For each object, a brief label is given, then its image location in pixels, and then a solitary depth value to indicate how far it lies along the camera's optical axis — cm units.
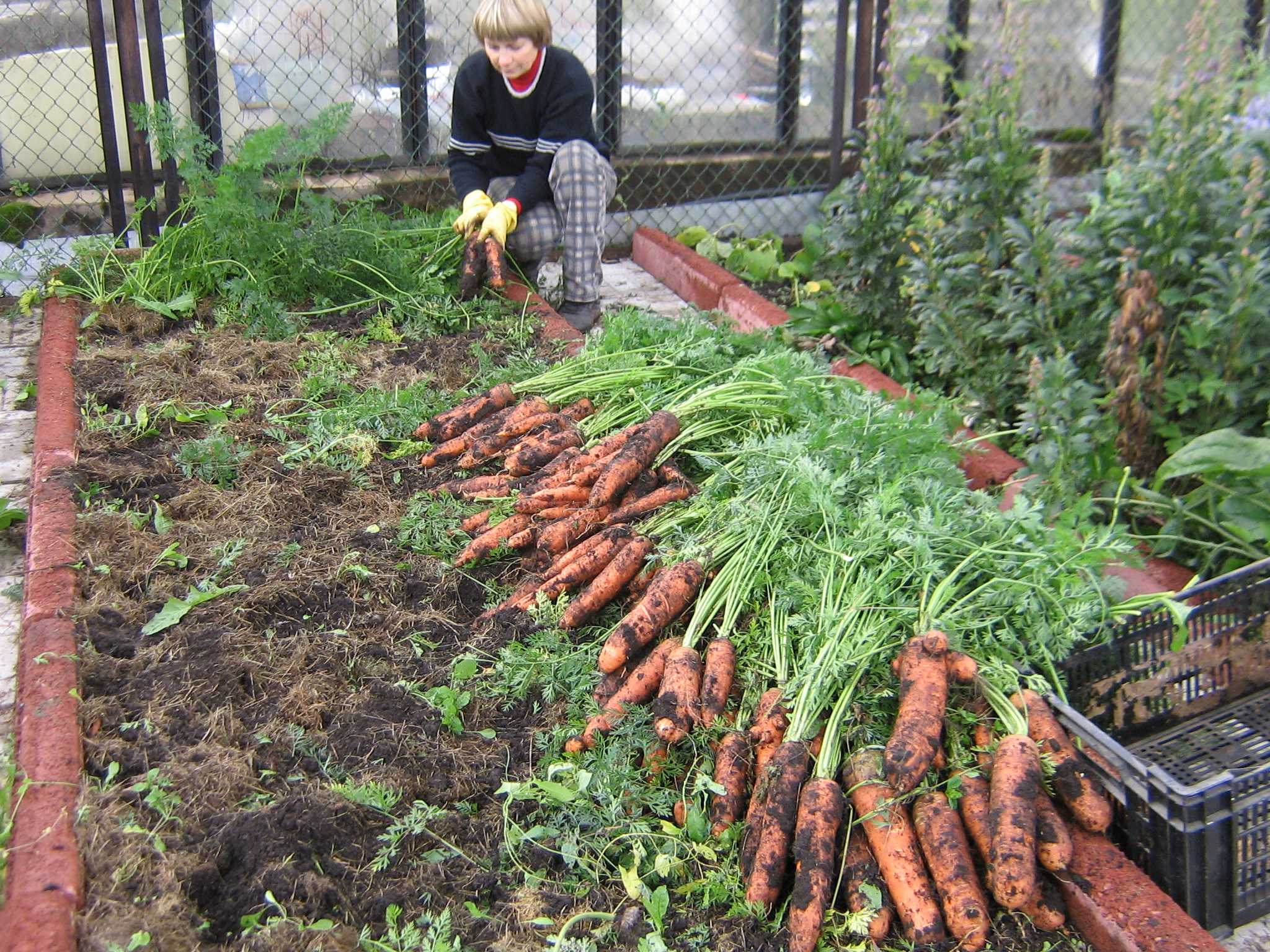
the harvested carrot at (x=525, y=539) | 336
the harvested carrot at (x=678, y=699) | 255
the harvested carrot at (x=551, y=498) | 343
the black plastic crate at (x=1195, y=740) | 226
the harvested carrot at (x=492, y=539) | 334
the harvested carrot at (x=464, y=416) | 403
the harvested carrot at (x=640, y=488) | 344
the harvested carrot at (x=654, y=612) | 280
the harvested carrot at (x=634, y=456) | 337
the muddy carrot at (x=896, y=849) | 216
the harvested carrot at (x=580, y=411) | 396
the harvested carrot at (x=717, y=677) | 262
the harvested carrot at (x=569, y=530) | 329
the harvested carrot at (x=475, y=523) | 350
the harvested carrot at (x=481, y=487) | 363
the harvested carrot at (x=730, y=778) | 240
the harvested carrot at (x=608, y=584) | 301
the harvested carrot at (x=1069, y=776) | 233
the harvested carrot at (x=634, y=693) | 262
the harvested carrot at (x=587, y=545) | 318
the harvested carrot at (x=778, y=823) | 222
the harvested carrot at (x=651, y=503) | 332
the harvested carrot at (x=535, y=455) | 369
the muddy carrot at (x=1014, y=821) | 219
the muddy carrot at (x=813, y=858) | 214
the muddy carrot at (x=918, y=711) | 231
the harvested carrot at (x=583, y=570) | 312
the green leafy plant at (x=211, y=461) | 380
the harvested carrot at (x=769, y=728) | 249
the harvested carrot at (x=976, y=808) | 227
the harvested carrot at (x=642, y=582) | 310
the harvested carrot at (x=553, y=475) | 354
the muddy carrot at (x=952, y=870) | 215
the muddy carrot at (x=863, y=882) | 217
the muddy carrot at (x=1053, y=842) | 224
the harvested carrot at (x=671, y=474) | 343
